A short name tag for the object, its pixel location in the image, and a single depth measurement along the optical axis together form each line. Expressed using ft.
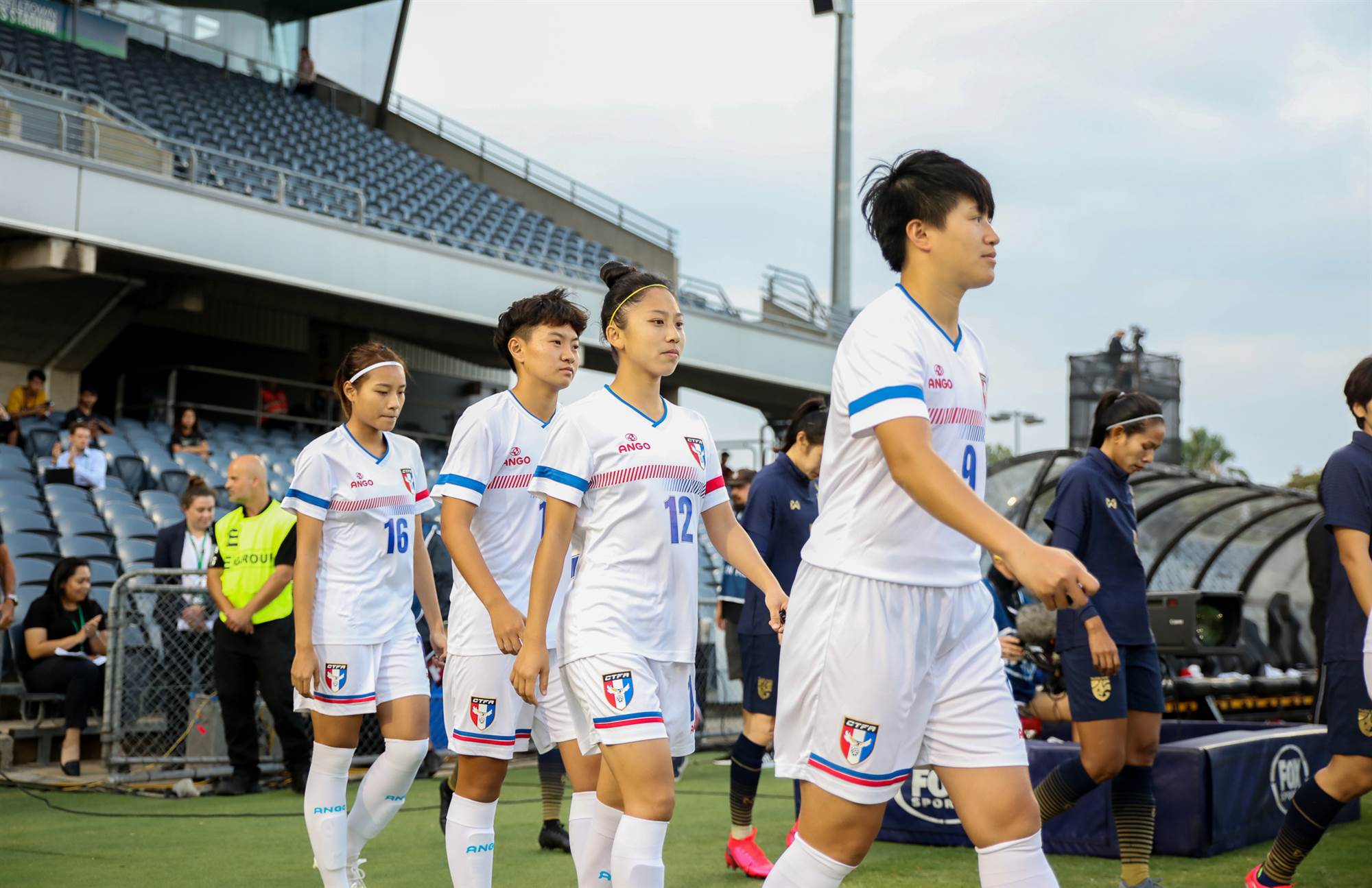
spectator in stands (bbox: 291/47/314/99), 90.79
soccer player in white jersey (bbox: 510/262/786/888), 11.28
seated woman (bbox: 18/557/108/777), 28.78
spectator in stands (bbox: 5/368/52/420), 49.34
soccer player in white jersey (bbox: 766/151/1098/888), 8.91
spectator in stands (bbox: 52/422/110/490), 40.14
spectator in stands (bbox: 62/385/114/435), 44.68
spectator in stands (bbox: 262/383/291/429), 61.87
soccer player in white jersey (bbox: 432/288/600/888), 12.94
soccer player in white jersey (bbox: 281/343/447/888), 15.21
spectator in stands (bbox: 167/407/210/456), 47.01
